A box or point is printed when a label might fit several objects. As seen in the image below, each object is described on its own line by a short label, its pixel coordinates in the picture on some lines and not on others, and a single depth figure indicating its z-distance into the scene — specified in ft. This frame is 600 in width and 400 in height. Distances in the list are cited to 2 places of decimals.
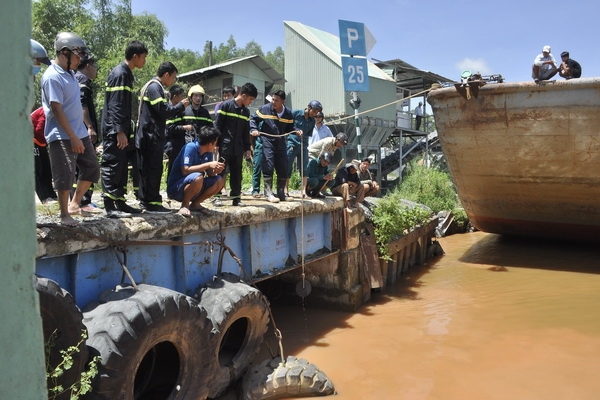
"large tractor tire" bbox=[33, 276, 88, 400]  9.07
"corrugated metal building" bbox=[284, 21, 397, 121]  66.80
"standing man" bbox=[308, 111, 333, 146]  26.88
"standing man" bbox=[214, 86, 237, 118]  24.57
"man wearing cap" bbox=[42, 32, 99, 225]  11.22
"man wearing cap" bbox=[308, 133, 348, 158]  23.81
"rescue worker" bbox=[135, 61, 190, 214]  14.48
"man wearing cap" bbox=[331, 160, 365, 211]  24.72
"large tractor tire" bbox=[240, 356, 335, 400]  14.21
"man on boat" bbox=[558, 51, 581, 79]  29.94
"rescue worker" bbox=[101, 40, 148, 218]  13.57
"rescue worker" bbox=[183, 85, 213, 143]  20.25
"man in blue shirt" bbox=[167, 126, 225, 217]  14.55
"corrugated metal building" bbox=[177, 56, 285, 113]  64.49
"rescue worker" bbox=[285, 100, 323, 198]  24.25
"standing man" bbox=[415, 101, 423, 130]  77.63
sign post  27.48
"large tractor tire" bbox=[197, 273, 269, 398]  13.53
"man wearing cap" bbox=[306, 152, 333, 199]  24.08
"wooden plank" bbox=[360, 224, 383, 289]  25.71
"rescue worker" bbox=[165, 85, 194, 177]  19.11
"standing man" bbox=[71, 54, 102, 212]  15.50
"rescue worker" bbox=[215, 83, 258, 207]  18.87
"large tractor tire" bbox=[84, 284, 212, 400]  9.89
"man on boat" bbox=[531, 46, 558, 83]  29.76
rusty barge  29.40
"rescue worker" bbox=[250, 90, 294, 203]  21.36
